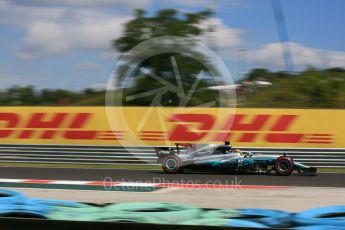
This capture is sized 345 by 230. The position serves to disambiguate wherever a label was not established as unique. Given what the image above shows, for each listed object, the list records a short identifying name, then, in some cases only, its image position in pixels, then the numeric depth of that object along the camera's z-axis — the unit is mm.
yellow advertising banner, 14867
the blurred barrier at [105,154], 14320
